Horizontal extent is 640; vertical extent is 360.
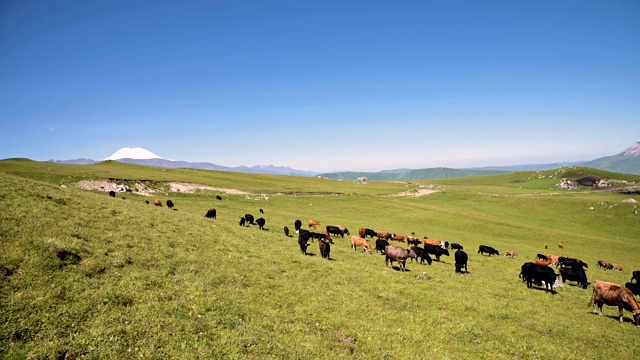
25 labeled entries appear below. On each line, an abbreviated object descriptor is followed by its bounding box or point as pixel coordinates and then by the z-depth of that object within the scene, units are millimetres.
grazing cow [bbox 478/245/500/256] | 37106
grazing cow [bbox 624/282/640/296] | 23266
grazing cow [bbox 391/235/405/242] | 39188
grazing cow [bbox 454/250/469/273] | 25636
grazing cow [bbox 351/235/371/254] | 30272
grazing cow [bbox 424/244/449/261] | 31219
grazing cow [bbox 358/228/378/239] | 38906
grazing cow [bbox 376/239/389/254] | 29166
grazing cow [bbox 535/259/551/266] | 32312
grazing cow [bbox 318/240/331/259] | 24178
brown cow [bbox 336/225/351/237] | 38750
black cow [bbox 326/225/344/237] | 37906
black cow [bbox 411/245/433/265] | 28159
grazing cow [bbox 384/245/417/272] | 23922
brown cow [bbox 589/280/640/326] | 17266
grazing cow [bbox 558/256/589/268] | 33250
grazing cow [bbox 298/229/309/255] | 24844
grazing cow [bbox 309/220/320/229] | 40781
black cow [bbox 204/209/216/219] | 33219
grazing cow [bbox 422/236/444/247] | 38250
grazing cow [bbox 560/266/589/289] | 26344
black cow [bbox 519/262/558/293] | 22266
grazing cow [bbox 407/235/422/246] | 36597
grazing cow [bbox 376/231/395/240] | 39531
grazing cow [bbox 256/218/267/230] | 33184
